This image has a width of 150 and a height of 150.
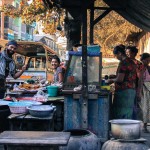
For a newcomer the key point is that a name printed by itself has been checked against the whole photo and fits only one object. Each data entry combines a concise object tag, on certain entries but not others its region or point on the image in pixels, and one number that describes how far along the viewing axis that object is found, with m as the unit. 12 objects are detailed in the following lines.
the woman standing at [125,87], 7.20
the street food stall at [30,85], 5.79
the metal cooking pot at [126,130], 5.27
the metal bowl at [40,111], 5.65
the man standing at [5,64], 7.60
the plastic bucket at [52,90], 7.14
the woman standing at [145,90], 8.70
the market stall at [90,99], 6.35
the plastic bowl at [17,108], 5.91
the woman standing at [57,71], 9.15
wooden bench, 4.38
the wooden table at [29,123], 5.71
